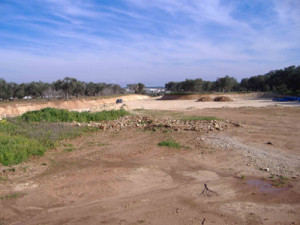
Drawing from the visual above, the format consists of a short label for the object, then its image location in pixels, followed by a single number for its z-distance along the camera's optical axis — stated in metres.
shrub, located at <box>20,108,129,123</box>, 15.56
